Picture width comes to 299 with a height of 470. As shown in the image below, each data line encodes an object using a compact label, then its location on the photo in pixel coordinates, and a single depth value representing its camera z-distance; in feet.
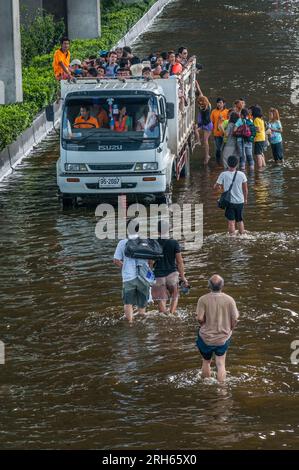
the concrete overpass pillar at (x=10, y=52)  125.70
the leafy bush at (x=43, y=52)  112.27
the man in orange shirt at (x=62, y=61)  115.85
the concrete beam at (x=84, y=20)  177.99
